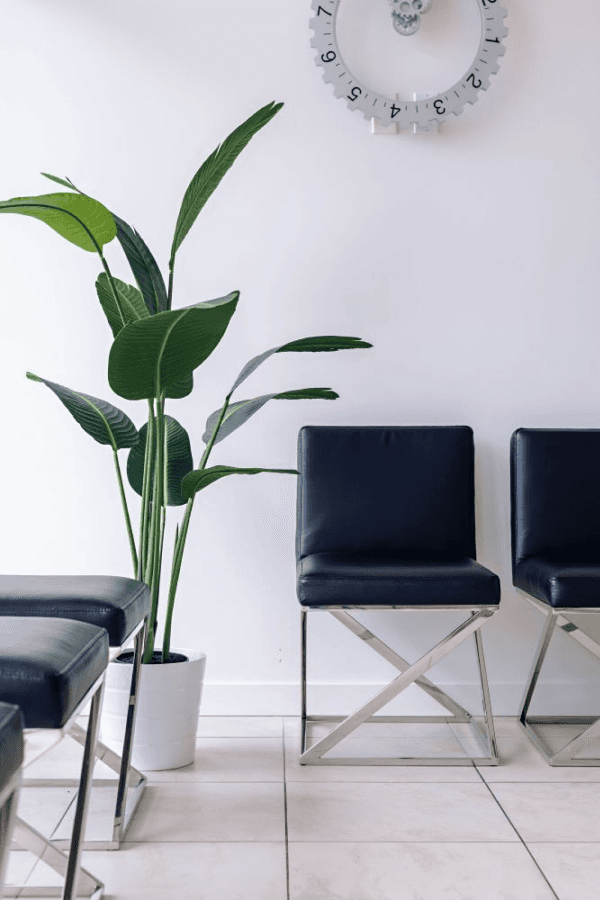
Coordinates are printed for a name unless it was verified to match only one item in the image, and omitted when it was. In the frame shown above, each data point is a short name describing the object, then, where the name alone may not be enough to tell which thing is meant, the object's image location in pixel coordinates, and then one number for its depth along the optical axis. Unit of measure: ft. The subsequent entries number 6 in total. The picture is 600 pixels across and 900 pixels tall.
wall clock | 9.13
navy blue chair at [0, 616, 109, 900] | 3.73
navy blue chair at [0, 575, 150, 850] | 5.55
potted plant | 7.00
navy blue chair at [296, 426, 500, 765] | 8.82
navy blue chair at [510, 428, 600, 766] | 8.86
